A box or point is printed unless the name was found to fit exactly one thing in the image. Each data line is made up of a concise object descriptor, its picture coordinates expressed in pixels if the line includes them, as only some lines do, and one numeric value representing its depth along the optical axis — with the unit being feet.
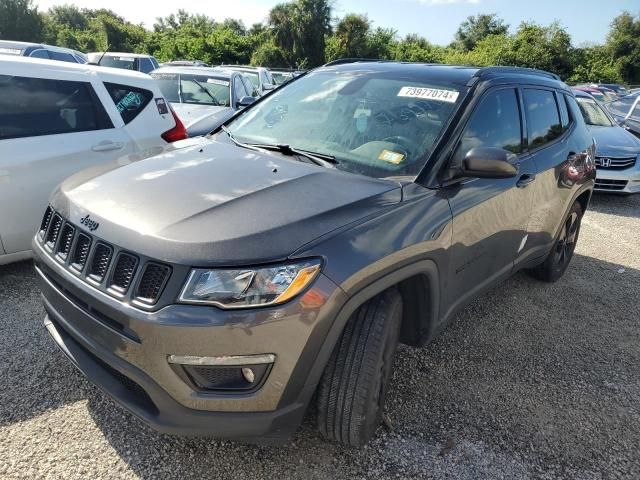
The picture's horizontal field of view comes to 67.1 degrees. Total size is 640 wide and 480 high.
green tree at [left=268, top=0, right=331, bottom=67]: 140.15
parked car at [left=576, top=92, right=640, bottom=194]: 24.79
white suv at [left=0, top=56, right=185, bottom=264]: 11.76
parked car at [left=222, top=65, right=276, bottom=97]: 42.27
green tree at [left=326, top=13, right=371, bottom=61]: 144.66
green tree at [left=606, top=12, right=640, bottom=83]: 156.46
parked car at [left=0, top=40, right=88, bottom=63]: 37.55
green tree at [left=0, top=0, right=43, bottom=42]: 119.85
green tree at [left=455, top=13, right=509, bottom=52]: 196.64
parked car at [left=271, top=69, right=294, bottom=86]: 76.02
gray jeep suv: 5.76
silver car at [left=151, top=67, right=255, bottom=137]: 27.14
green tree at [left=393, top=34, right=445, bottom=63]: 143.54
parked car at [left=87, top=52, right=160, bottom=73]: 52.95
